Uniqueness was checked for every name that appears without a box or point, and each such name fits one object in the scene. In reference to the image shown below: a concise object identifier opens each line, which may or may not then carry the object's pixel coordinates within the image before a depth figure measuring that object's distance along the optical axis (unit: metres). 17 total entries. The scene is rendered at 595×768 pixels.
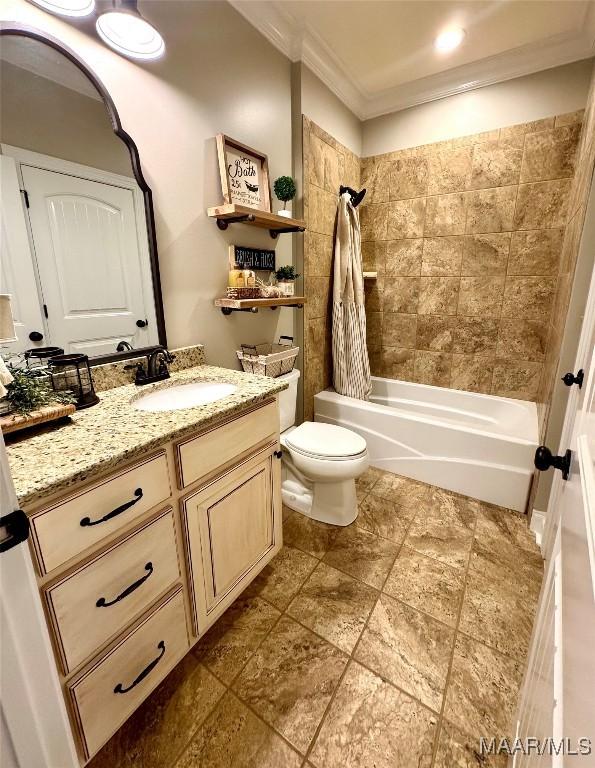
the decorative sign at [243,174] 1.59
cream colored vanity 0.77
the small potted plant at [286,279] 1.95
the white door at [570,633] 0.35
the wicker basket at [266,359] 1.83
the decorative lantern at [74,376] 1.09
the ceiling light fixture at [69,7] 1.01
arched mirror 1.00
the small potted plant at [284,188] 1.84
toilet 1.74
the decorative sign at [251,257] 1.74
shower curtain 2.48
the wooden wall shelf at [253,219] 1.53
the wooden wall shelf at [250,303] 1.63
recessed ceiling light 1.89
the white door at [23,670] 0.54
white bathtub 1.99
